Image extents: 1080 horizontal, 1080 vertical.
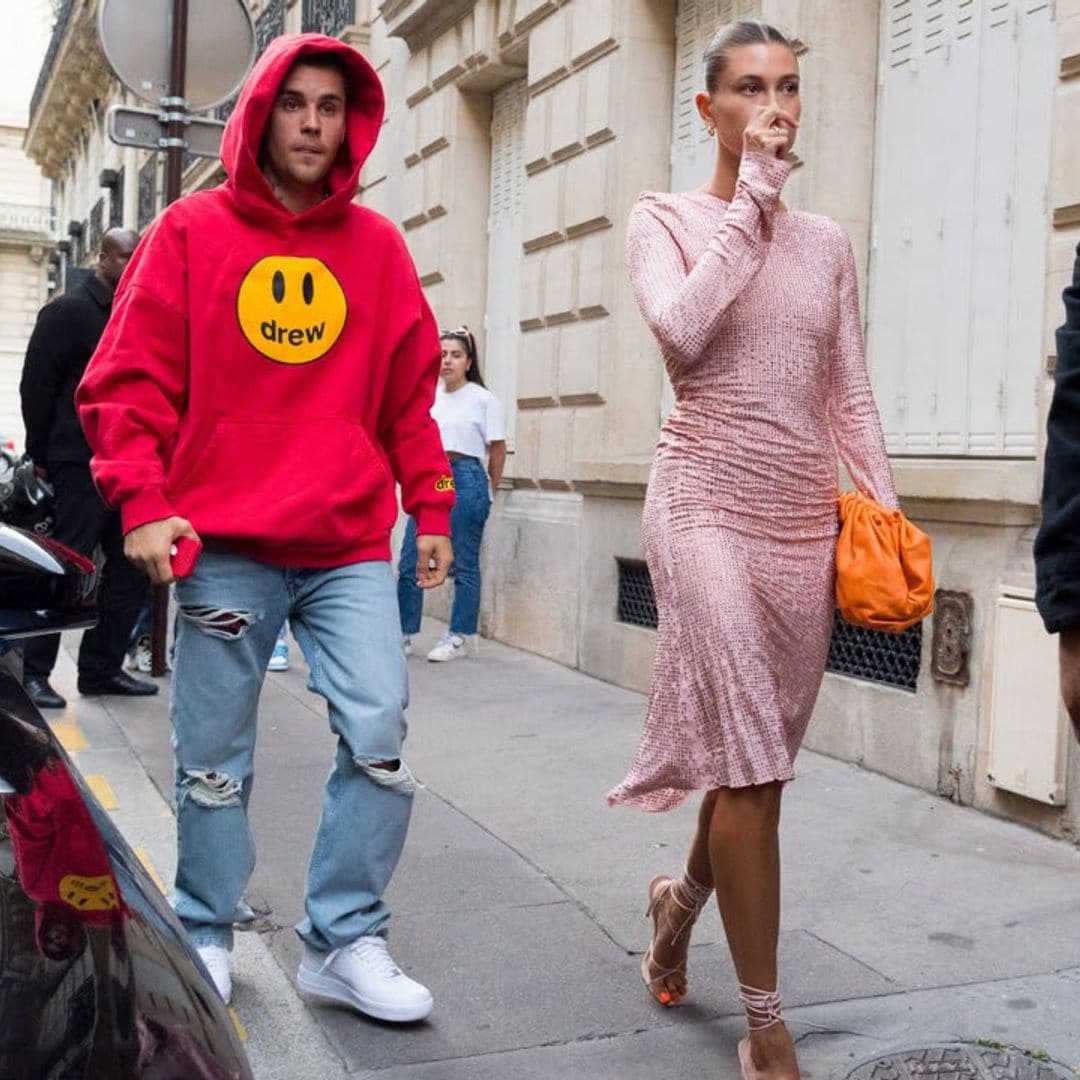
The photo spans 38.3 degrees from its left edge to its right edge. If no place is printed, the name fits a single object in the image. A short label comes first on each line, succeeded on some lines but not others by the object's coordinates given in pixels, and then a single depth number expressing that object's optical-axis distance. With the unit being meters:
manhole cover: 2.95
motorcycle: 7.22
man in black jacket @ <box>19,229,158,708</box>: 7.01
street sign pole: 8.03
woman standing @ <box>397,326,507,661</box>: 8.70
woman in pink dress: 2.85
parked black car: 1.30
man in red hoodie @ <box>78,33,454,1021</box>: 3.16
